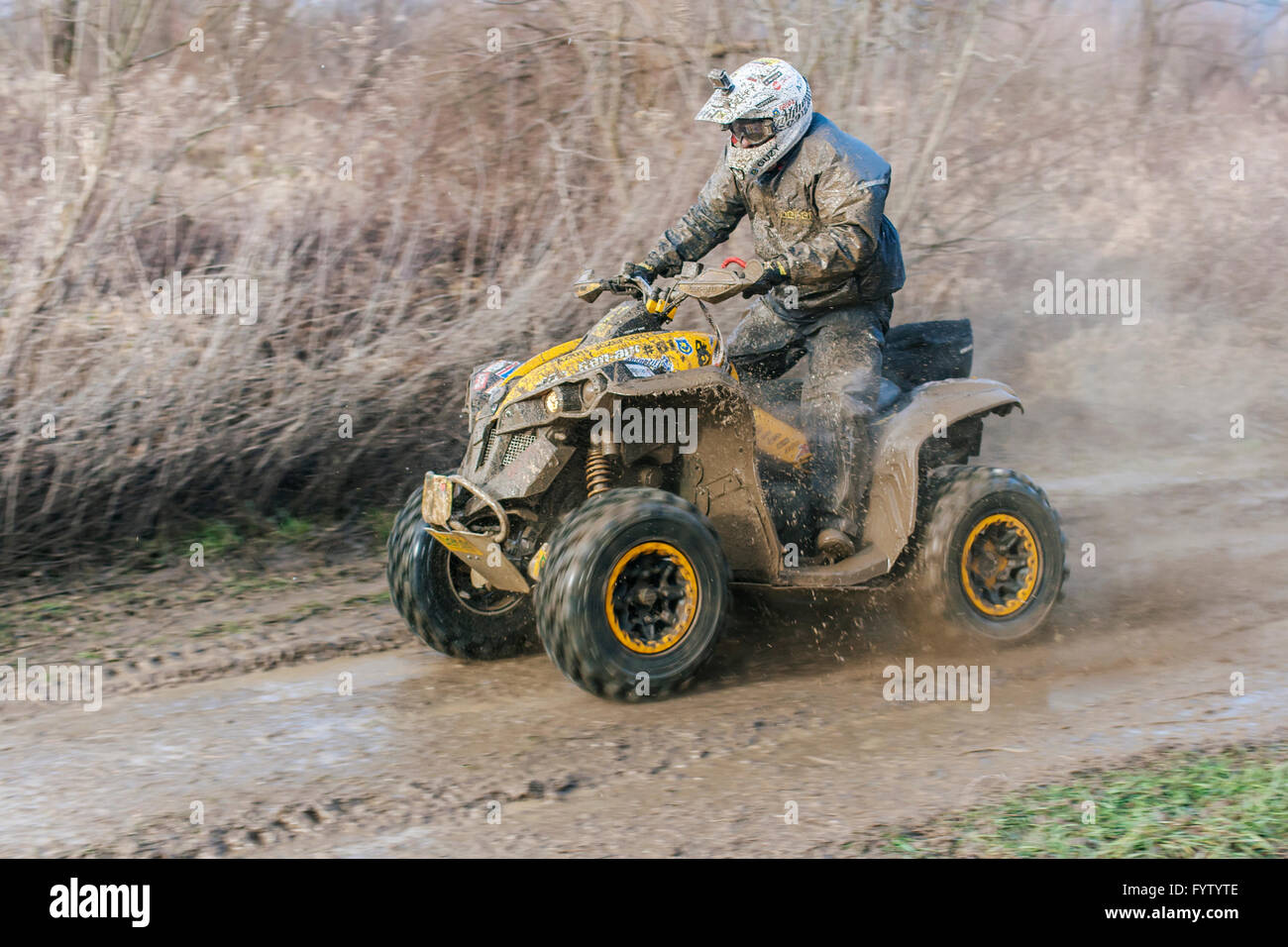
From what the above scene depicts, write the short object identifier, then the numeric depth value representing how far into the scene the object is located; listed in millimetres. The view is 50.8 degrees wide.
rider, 6258
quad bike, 5594
